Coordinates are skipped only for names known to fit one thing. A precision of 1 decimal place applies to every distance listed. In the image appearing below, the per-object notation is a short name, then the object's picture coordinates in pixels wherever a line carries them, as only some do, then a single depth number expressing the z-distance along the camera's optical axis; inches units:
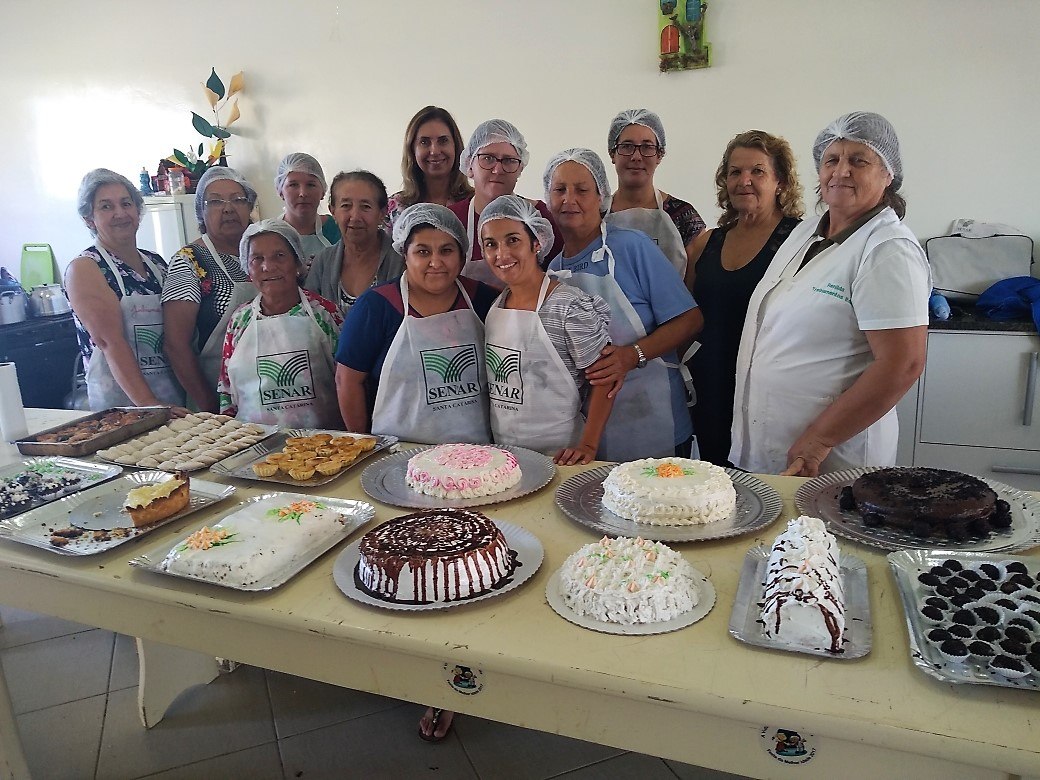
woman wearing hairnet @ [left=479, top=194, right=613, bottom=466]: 90.5
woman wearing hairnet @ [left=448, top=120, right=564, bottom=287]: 109.2
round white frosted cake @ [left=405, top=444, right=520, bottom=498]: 71.2
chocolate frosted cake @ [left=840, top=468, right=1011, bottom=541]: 57.0
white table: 38.6
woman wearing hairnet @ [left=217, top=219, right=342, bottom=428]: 103.8
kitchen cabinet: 148.7
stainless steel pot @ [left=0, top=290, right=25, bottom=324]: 219.0
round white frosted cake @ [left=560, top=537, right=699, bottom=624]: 48.4
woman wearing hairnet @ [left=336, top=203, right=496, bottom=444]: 93.7
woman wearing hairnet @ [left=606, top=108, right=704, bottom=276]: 116.0
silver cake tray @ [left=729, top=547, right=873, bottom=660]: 44.0
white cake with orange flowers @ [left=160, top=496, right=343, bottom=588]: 55.7
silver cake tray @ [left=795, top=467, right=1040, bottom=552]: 55.4
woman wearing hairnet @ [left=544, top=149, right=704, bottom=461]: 98.1
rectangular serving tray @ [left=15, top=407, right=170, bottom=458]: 88.4
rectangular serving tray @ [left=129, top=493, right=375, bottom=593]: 55.2
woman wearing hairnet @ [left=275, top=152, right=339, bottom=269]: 130.6
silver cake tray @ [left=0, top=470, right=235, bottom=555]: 63.4
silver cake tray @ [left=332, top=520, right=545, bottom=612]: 51.4
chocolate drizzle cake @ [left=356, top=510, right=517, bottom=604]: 52.0
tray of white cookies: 84.4
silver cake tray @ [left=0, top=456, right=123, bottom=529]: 79.0
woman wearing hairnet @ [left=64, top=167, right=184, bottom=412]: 117.3
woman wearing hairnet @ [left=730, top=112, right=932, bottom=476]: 77.7
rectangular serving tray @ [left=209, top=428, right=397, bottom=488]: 77.5
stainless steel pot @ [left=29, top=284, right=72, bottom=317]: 233.9
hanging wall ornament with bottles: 170.9
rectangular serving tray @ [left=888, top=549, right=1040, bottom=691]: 39.2
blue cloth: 148.9
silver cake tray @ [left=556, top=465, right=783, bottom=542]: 60.5
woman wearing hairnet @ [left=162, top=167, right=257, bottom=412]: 120.3
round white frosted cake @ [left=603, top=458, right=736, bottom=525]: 62.9
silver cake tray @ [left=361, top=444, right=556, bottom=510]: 70.0
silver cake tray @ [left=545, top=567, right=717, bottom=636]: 47.3
